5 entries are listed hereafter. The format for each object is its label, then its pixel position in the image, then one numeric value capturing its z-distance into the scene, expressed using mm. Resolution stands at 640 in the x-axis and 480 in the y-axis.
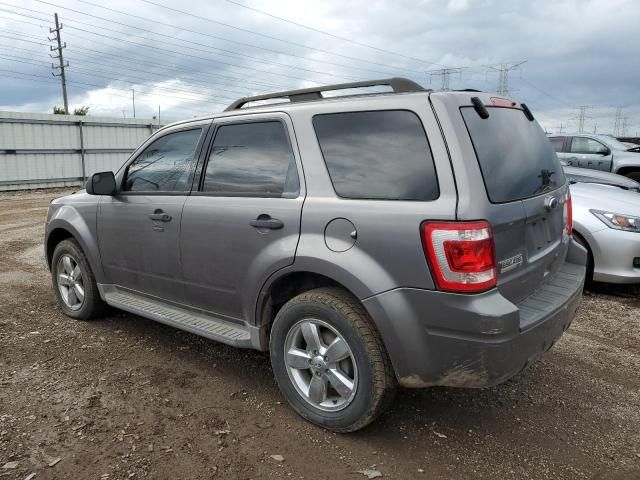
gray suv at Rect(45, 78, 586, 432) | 2389
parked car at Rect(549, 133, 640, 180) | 11070
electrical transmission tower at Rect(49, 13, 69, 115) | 44000
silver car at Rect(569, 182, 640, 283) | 5090
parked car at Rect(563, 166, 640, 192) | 7070
